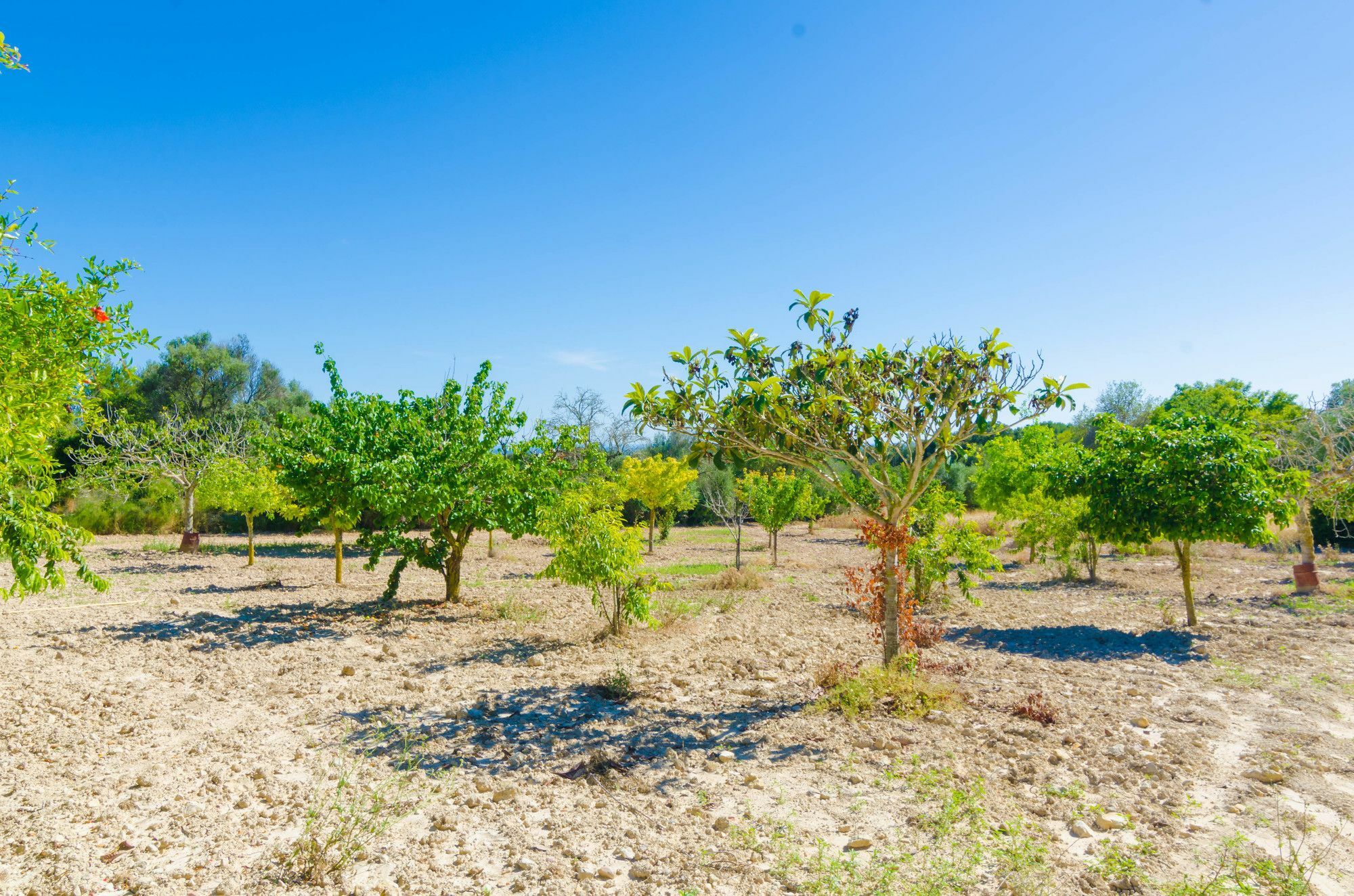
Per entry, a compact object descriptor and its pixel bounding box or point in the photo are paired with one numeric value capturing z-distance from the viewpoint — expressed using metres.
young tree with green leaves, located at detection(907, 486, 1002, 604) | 10.10
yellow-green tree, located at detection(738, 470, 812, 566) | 18.95
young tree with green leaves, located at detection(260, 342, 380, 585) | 9.79
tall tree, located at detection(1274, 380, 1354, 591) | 12.19
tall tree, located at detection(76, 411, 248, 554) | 18.12
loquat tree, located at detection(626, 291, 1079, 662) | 5.49
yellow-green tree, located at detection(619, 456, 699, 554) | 23.27
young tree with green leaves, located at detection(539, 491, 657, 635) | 8.34
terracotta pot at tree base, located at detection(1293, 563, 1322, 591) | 12.12
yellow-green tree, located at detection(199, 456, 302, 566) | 15.79
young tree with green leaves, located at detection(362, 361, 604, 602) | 9.61
